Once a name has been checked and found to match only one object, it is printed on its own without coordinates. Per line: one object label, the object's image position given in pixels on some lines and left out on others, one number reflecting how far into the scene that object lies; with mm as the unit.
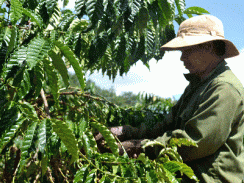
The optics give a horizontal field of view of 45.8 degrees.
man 1373
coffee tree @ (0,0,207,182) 1171
